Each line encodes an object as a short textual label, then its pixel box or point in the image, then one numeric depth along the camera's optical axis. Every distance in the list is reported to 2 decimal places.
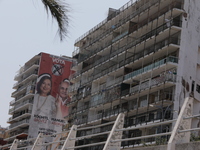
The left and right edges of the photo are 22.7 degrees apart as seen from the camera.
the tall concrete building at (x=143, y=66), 53.31
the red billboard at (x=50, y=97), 93.00
